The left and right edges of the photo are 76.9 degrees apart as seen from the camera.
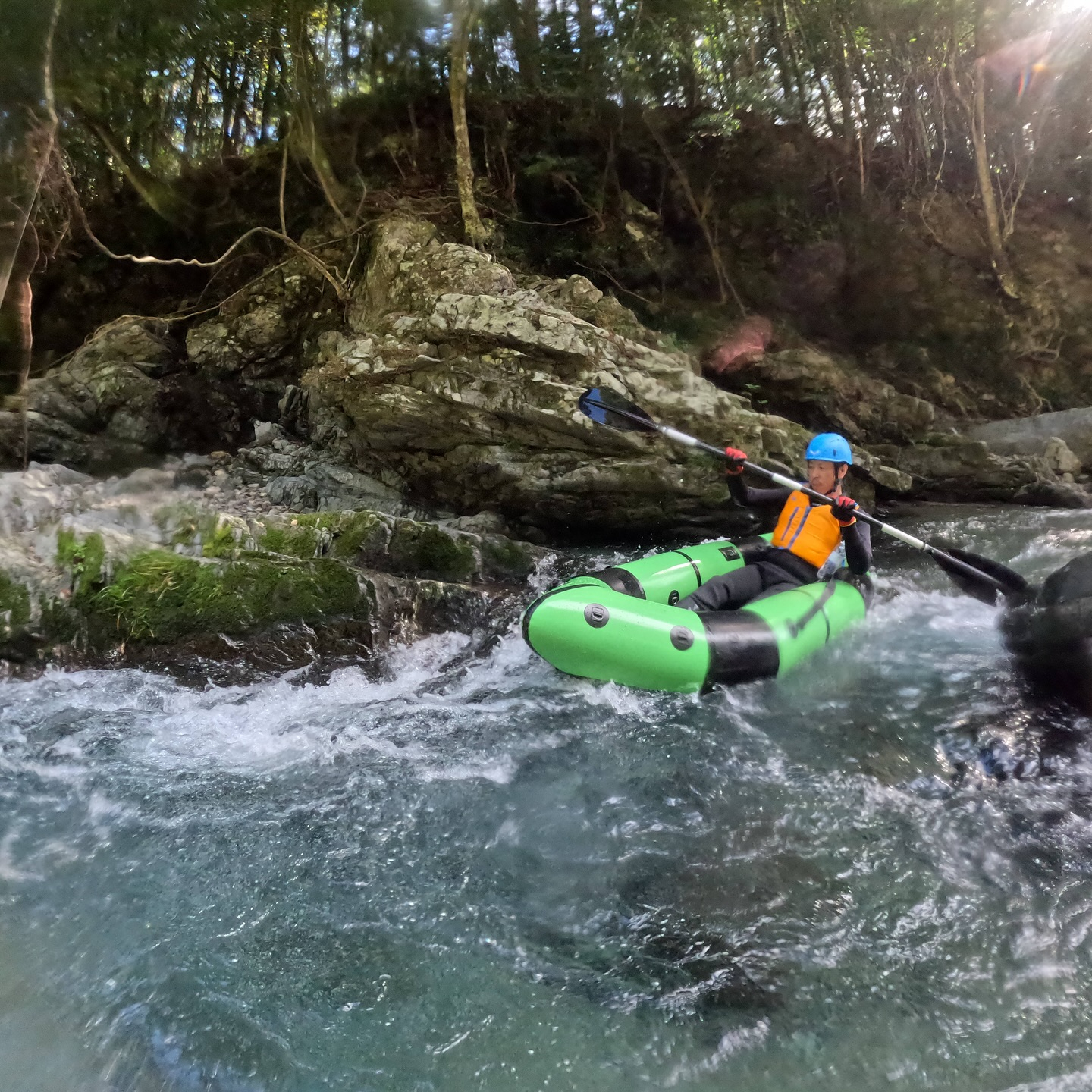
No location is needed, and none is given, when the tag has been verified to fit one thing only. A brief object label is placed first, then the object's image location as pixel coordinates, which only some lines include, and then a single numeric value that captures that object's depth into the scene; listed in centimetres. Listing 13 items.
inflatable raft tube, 359
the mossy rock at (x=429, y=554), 493
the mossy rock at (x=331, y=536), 443
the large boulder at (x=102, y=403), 657
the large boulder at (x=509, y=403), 566
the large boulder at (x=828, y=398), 782
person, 453
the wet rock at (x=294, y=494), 622
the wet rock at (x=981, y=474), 720
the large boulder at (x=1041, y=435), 768
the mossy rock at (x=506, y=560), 530
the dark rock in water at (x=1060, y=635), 359
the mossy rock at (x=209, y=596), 384
